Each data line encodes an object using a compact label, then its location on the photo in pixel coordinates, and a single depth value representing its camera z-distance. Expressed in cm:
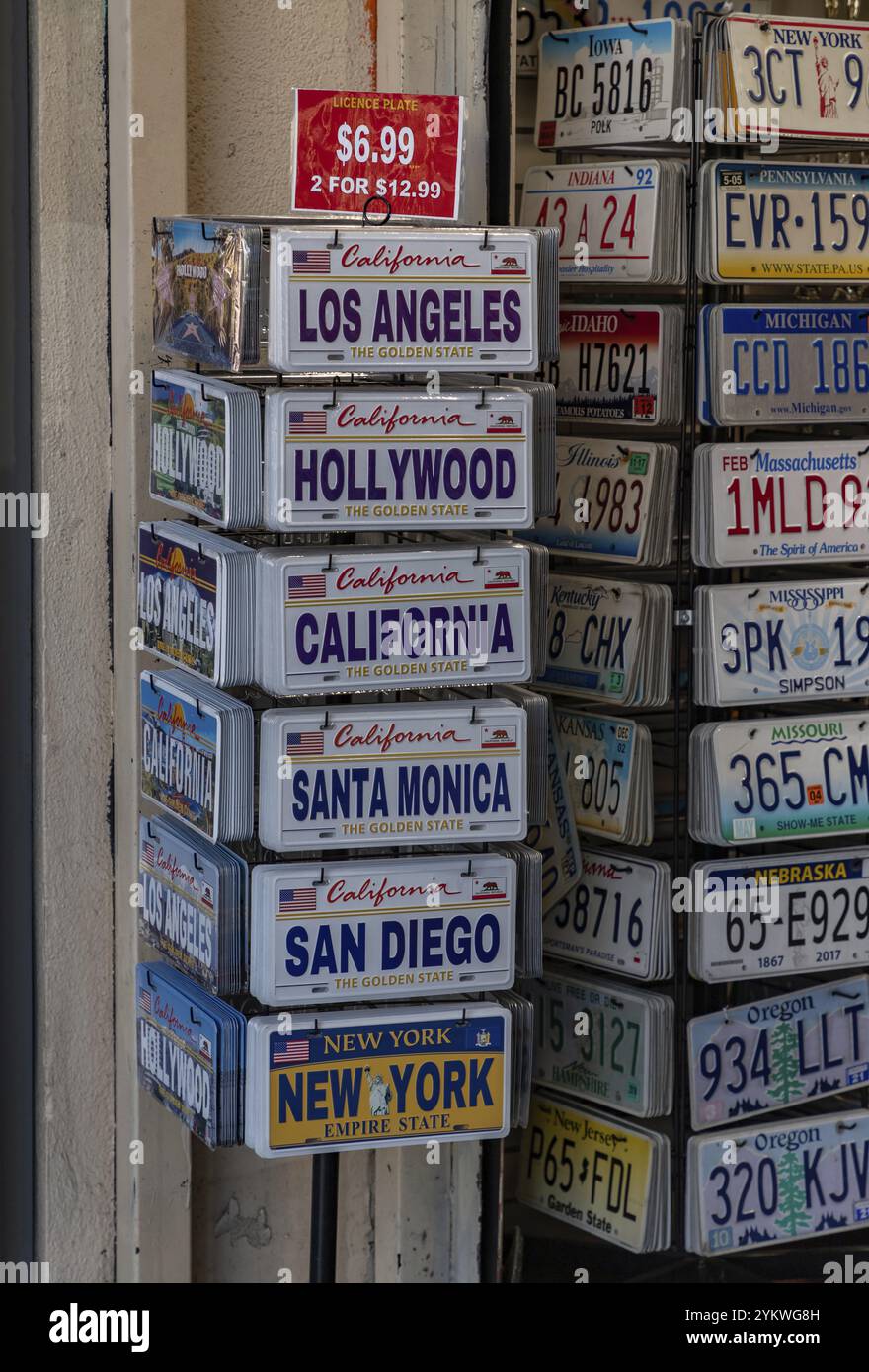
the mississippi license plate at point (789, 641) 333
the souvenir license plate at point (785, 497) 331
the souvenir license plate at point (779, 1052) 343
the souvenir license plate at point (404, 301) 267
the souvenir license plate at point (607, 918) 343
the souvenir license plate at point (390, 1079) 280
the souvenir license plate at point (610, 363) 335
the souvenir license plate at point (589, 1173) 345
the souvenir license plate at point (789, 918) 340
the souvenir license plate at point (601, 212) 329
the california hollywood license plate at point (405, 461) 268
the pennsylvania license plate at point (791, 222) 328
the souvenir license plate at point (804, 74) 326
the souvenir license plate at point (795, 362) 330
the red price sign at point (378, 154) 279
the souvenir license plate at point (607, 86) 328
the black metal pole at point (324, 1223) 305
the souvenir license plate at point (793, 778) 335
